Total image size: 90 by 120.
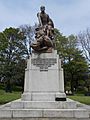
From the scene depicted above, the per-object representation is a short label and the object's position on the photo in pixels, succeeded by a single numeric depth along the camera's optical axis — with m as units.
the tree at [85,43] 39.62
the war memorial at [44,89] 9.00
